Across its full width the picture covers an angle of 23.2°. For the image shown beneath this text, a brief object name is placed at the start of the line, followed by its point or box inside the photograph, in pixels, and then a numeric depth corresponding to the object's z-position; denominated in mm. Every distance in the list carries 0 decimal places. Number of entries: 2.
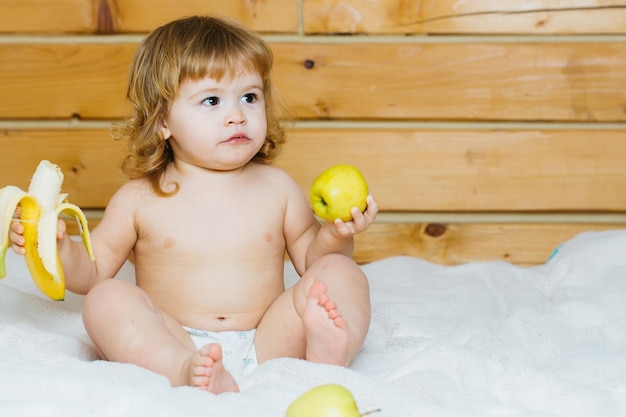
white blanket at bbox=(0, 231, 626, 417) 1670
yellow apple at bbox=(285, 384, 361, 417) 1607
